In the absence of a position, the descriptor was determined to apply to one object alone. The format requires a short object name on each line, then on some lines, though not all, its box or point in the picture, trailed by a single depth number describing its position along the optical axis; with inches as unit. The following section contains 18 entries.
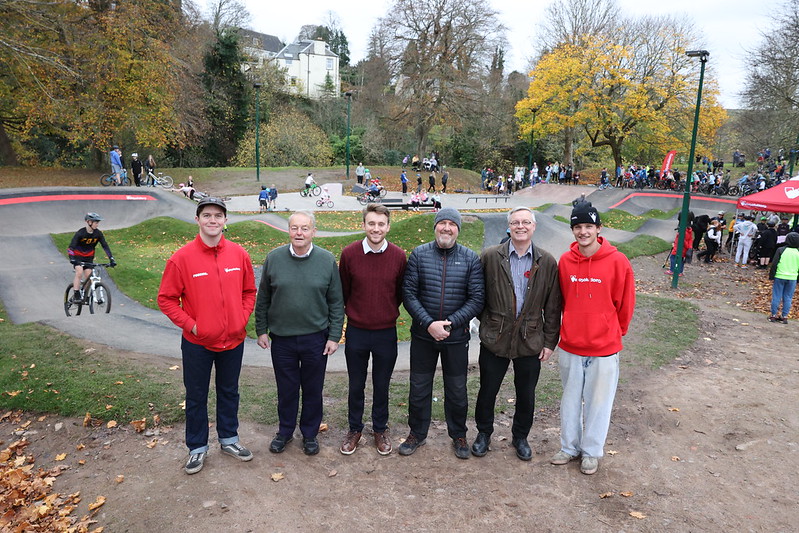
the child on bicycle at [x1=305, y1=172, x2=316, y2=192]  1121.8
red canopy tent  569.3
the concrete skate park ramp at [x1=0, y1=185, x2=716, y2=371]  323.3
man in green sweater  157.8
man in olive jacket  157.8
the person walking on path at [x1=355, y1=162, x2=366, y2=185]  1278.5
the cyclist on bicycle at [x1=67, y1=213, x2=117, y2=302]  358.9
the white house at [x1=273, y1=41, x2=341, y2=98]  2635.3
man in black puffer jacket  158.1
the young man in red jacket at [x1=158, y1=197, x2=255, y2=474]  150.0
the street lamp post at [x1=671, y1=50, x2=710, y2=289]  507.4
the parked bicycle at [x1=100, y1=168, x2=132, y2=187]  986.7
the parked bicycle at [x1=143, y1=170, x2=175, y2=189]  1063.0
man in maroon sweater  162.2
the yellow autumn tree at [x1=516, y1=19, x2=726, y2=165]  1323.8
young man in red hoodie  154.2
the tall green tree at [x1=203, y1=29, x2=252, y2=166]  1494.8
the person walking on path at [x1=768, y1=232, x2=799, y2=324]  373.7
